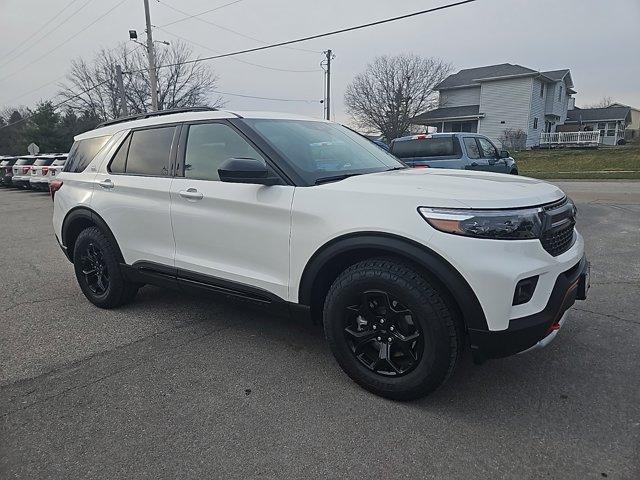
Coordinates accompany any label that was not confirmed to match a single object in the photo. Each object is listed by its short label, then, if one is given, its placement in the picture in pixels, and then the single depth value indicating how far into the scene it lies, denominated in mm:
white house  33688
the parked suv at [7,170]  19781
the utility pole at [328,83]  30844
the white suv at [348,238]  2279
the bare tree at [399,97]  41000
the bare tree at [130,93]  37469
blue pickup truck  10445
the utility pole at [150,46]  21688
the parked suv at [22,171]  17906
